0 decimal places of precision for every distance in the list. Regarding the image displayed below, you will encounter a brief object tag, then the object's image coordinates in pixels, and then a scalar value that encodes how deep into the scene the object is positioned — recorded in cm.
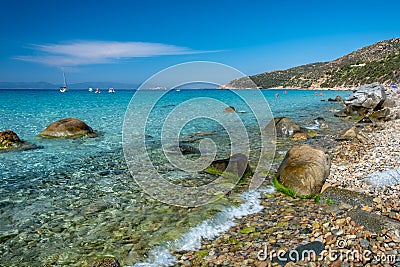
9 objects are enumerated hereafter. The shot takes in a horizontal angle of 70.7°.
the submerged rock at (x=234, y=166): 859
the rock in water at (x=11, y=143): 1259
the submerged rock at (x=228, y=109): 3157
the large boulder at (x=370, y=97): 2436
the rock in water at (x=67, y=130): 1588
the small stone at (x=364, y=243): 430
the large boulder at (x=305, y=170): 682
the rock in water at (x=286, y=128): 1534
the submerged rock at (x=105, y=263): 430
